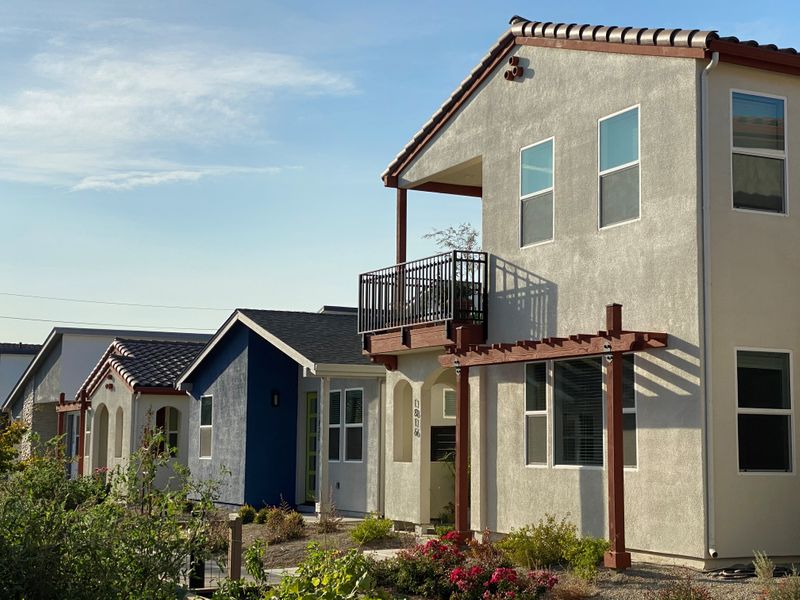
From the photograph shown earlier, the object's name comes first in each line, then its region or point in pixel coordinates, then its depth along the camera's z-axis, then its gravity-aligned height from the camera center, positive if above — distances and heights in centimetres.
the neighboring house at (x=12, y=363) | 5412 +262
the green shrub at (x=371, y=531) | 1833 -185
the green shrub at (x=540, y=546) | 1459 -166
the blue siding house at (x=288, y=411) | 2309 +17
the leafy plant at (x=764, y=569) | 1141 -151
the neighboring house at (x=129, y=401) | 3152 +49
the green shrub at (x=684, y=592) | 1115 -173
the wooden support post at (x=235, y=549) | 1356 -159
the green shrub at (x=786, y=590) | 1062 -162
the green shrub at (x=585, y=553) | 1380 -167
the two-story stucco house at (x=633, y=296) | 1394 +175
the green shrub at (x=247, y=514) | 2360 -202
